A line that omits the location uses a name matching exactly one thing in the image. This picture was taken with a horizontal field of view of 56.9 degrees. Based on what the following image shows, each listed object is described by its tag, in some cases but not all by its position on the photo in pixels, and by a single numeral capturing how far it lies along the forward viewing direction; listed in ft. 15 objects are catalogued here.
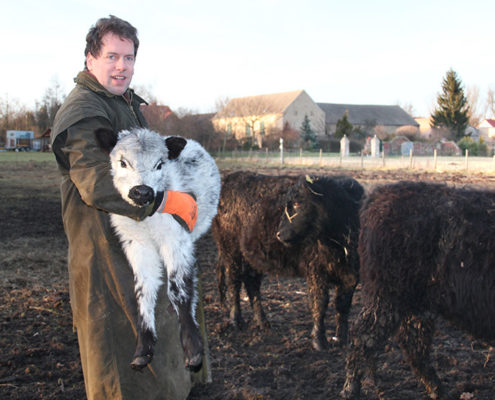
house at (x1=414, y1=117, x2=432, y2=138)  270.98
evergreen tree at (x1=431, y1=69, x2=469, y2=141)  178.50
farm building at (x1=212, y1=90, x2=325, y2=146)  170.91
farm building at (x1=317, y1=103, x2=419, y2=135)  227.40
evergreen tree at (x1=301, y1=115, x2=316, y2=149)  179.52
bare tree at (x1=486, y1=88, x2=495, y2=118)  248.52
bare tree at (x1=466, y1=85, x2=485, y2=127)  249.14
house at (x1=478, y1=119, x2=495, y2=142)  256.52
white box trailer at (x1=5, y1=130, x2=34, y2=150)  216.13
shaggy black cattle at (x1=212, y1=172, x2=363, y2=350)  16.84
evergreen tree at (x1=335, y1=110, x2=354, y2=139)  183.46
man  6.61
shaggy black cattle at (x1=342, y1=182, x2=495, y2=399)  10.96
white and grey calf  5.82
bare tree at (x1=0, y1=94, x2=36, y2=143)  222.07
